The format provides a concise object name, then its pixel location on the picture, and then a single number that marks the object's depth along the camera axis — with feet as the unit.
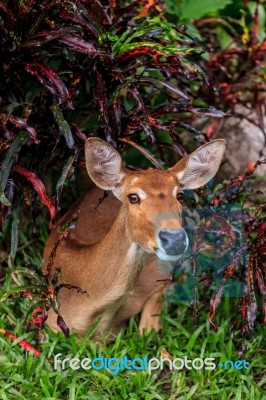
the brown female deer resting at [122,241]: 17.66
